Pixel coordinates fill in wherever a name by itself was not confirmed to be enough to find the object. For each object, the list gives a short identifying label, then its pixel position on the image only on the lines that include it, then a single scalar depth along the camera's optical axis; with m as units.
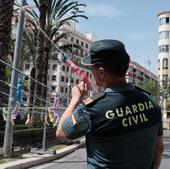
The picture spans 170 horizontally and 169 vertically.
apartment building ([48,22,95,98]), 65.39
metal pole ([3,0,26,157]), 8.78
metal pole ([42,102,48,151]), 9.74
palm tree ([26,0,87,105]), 16.79
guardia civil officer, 1.67
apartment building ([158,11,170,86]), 60.53
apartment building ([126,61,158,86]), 82.47
